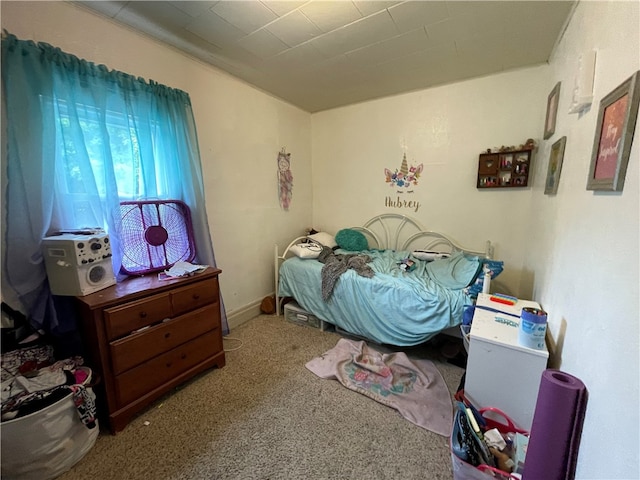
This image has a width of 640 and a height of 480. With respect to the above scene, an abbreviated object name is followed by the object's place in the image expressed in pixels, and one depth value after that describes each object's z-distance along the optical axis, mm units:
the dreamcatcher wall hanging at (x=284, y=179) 2977
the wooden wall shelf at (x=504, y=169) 2238
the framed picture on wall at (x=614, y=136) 725
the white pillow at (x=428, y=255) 2521
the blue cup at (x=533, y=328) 1146
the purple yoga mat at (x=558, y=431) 824
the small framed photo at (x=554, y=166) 1445
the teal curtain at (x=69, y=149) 1284
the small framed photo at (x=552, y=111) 1702
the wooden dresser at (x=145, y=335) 1372
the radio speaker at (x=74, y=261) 1332
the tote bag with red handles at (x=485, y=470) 974
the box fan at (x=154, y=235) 1711
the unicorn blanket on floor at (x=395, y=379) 1566
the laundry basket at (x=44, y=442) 1105
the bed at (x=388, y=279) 1934
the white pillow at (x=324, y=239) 3021
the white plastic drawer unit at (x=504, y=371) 1184
